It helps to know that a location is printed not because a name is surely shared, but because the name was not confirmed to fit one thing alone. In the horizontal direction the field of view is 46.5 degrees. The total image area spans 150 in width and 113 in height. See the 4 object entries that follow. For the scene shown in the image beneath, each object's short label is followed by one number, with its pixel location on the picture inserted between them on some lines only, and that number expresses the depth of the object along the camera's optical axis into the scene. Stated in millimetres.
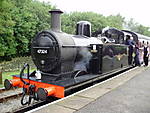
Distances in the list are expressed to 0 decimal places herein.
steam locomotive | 4715
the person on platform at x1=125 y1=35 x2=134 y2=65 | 10289
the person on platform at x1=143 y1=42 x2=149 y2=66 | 12056
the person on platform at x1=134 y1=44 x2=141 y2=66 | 11414
